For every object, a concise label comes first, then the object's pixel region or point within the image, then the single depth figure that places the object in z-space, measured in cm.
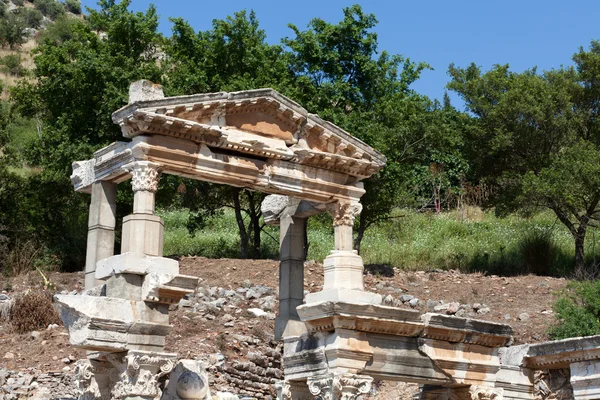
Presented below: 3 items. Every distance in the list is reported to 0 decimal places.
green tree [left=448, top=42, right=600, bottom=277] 2756
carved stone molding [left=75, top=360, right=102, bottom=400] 1534
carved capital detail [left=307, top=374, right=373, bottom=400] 1423
